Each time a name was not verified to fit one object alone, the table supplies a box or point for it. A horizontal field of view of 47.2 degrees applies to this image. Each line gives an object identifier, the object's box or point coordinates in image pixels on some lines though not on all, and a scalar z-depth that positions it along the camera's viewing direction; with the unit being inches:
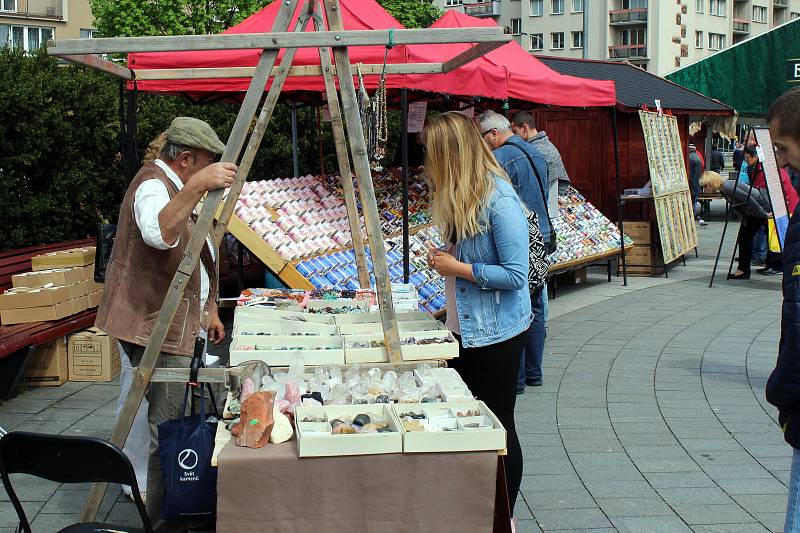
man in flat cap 149.4
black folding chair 113.9
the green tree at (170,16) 1026.7
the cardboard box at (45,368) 271.7
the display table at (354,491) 117.4
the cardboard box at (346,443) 117.3
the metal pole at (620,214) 452.1
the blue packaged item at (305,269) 266.4
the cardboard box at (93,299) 287.3
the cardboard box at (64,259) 277.3
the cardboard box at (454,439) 118.5
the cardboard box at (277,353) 148.9
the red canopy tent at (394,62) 265.1
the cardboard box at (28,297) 259.3
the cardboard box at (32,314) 260.7
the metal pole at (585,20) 1135.3
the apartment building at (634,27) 2952.8
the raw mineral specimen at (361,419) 126.1
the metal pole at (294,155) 386.4
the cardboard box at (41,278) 270.5
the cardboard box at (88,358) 276.1
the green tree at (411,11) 1400.1
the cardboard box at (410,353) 150.8
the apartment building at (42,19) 1952.5
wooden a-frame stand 136.7
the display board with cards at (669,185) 482.9
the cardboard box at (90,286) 286.2
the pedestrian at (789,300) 104.7
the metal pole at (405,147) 257.3
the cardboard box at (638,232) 523.2
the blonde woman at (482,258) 149.1
